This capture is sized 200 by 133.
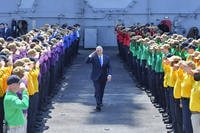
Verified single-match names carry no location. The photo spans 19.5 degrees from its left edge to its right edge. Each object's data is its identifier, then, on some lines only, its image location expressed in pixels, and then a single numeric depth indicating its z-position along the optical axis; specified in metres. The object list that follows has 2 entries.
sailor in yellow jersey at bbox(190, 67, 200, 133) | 10.87
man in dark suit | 16.58
